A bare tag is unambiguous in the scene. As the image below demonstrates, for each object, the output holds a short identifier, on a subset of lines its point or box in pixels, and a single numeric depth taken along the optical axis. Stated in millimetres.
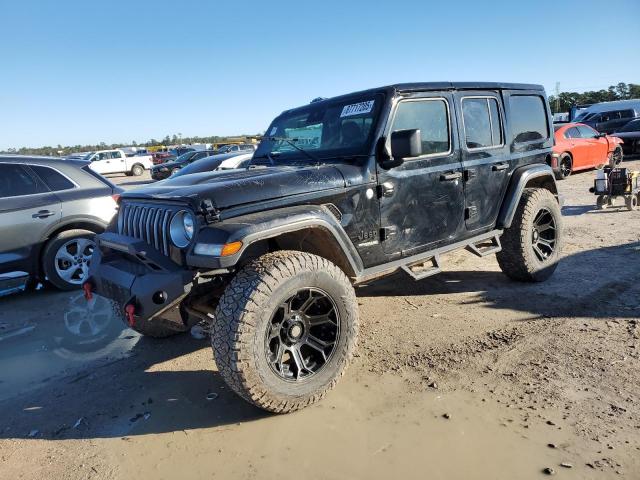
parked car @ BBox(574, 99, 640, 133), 19811
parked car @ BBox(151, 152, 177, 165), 32812
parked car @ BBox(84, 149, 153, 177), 30453
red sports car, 12734
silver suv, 5344
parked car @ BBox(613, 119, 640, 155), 16016
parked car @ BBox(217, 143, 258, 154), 26353
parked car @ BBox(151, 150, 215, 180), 21750
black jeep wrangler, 2750
